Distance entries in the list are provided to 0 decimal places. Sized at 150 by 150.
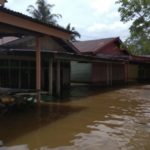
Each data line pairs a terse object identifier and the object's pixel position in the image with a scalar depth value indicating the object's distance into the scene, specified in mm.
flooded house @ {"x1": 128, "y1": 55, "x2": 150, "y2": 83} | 18403
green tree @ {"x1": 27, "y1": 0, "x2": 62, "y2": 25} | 23425
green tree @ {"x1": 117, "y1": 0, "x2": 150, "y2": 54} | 10827
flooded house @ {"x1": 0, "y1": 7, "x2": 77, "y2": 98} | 6851
